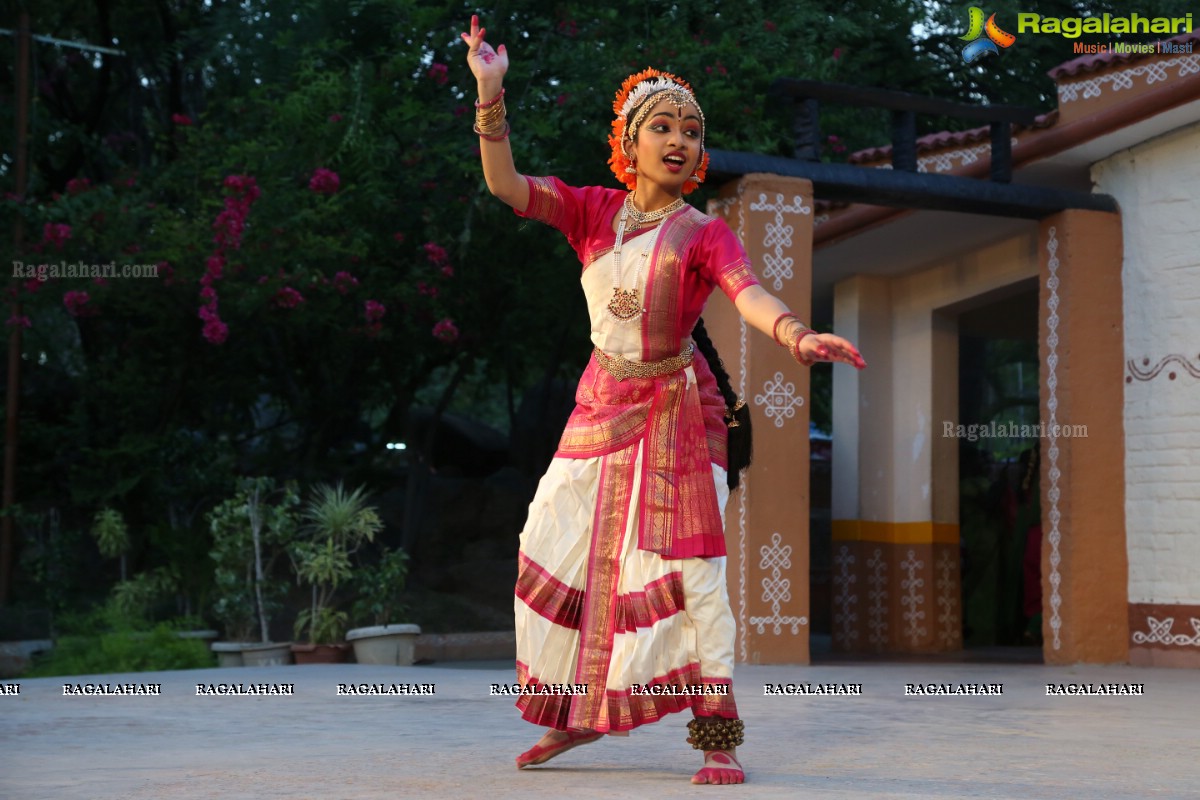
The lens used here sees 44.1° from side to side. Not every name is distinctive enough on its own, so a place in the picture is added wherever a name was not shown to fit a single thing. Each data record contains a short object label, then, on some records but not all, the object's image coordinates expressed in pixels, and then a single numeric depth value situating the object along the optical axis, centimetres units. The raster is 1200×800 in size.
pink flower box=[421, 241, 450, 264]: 1227
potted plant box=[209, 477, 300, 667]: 1041
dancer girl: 429
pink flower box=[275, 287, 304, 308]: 1149
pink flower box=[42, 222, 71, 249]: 1147
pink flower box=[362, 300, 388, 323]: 1232
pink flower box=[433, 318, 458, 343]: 1238
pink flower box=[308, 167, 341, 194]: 1157
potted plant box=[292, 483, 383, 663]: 988
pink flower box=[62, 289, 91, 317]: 1147
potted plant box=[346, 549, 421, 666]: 964
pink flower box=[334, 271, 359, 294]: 1177
